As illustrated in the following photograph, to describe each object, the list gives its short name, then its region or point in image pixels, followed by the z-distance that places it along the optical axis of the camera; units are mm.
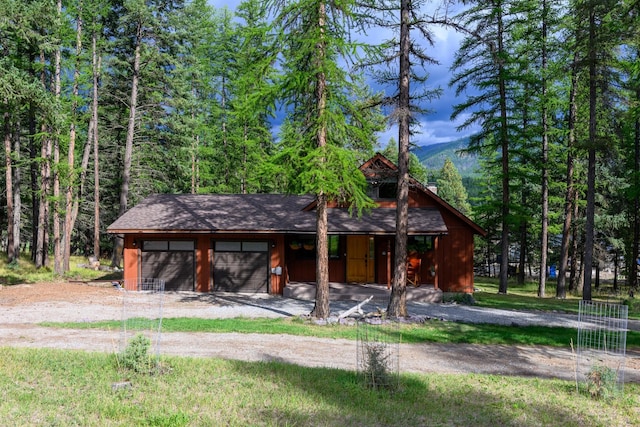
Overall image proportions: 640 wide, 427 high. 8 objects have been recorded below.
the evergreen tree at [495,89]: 19781
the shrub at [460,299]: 17047
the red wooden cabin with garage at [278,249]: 18797
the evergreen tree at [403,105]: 13297
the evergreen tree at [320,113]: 11977
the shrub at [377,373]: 6515
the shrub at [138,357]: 6824
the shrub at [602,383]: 6484
